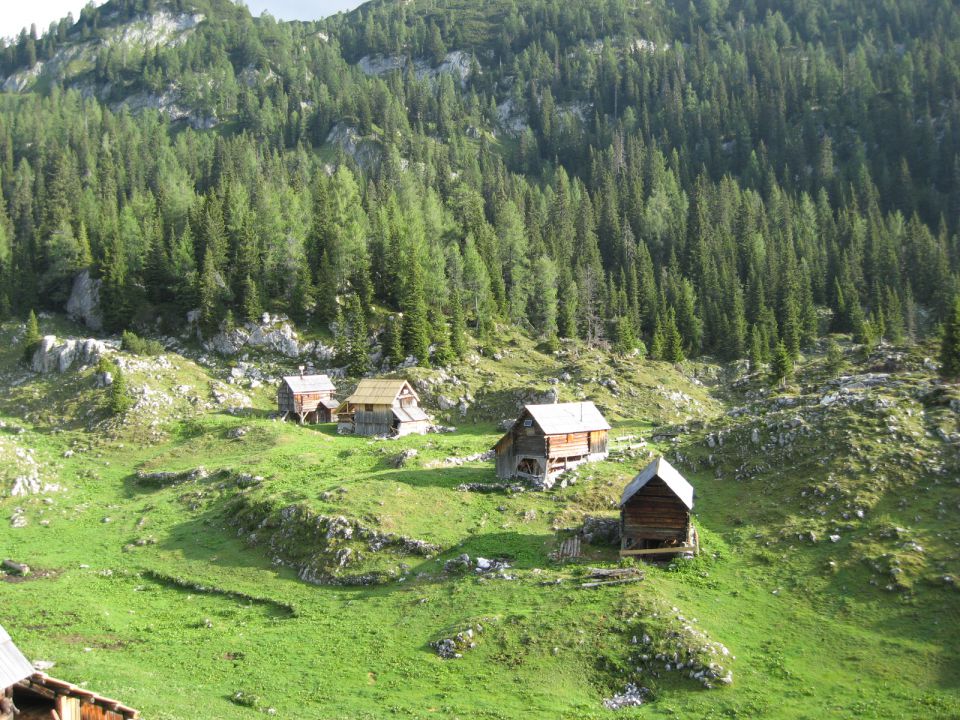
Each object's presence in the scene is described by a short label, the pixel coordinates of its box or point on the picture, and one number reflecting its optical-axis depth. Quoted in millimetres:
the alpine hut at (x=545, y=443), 52312
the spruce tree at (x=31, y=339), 82375
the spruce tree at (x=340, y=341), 89562
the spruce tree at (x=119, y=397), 69812
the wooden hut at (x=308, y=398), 77500
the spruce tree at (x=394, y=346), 86625
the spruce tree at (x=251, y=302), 92000
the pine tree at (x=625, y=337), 105625
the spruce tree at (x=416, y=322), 87250
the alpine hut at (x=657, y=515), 39000
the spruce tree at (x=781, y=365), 85062
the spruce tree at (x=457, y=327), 90750
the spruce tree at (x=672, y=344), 105625
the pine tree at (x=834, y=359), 84438
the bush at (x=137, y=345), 83062
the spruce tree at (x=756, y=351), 104500
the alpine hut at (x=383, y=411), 72000
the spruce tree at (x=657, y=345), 105194
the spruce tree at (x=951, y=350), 60584
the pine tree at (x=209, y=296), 91812
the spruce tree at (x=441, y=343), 87388
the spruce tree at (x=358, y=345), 87000
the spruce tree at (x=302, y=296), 95750
